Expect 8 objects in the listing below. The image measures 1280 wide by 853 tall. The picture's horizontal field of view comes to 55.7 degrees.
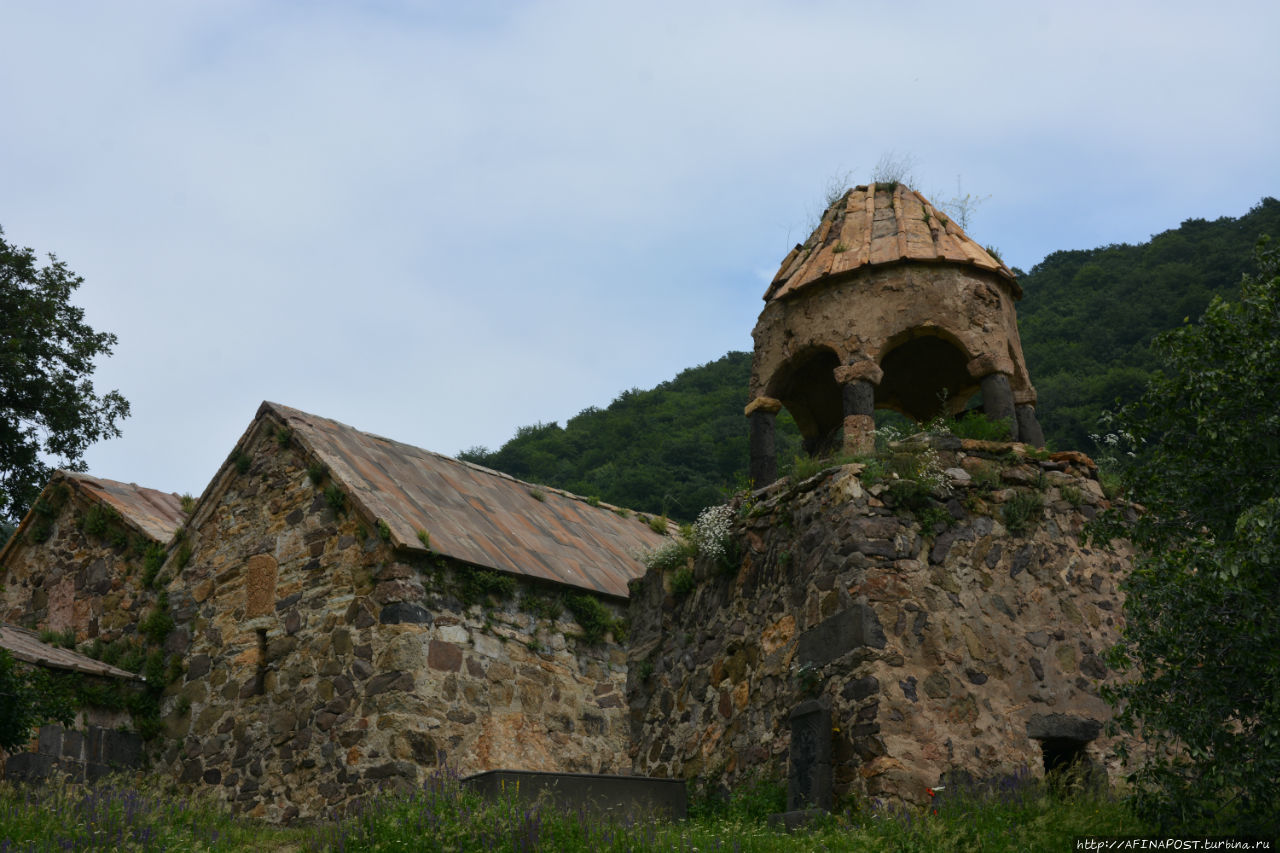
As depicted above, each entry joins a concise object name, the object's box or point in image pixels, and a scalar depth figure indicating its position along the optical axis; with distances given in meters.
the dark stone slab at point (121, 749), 12.96
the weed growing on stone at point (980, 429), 10.68
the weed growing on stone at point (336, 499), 12.98
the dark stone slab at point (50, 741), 12.29
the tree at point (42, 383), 20.86
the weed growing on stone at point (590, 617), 13.62
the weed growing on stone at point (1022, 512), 9.77
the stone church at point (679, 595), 9.13
